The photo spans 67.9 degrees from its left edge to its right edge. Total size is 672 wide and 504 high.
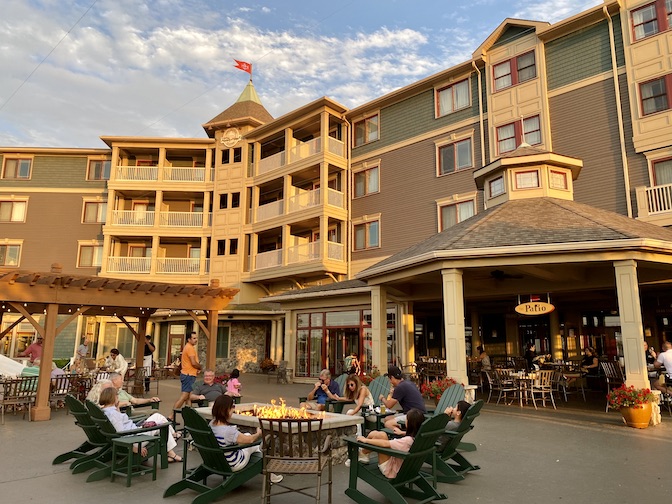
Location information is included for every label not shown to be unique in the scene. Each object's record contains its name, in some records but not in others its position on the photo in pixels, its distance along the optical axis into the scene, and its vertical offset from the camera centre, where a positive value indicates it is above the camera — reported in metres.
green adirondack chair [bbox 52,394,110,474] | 6.51 -1.30
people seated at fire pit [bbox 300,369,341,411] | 9.31 -0.93
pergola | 11.06 +1.11
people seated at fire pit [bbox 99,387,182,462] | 6.54 -1.03
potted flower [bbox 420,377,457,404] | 11.41 -1.04
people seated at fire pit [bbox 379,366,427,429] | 7.48 -0.83
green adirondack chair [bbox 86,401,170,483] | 6.18 -1.10
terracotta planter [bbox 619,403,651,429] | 9.47 -1.37
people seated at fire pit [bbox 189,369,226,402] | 9.04 -0.87
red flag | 31.94 +17.52
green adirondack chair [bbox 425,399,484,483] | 5.98 -1.37
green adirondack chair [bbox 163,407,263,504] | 5.29 -1.34
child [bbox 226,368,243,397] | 9.73 -0.89
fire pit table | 6.56 -1.07
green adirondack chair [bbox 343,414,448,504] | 5.02 -1.35
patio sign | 12.83 +0.90
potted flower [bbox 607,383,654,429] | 9.48 -1.17
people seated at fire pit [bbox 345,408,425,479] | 5.29 -1.06
